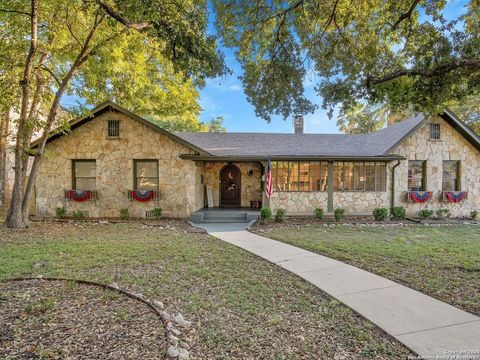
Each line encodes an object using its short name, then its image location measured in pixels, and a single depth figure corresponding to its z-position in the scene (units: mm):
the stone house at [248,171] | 10977
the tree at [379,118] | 19062
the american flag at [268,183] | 10500
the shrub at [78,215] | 10836
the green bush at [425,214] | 11552
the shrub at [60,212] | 10852
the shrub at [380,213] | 11031
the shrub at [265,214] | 10305
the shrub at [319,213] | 10961
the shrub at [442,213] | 11680
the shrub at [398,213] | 11305
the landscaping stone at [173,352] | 2461
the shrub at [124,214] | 10785
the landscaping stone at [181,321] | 3045
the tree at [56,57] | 7360
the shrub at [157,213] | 10867
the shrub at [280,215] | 10546
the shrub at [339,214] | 10888
